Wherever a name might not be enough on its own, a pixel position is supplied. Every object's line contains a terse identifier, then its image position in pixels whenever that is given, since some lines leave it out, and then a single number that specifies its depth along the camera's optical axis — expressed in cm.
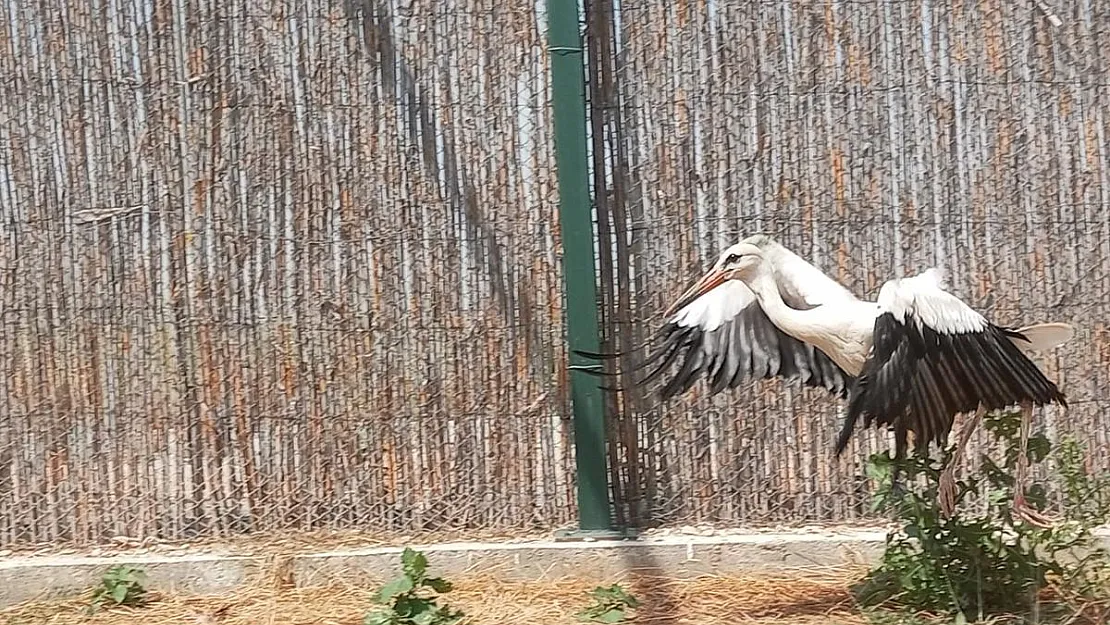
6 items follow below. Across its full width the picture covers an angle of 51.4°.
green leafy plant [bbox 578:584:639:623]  396
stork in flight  337
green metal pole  437
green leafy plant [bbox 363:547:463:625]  382
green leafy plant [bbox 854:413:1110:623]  374
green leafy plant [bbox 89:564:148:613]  418
